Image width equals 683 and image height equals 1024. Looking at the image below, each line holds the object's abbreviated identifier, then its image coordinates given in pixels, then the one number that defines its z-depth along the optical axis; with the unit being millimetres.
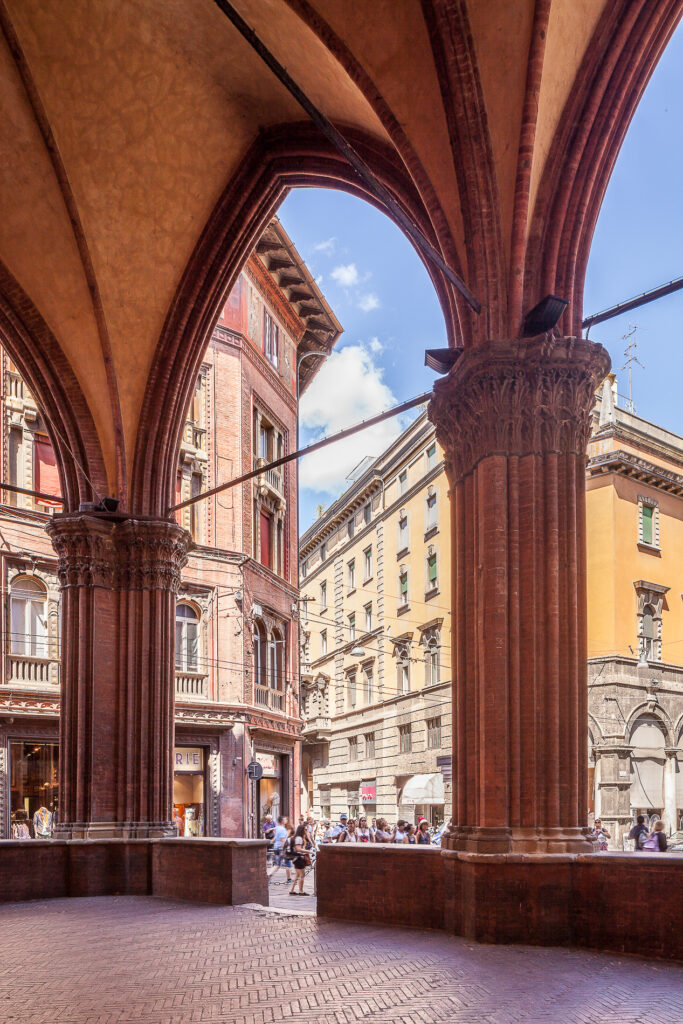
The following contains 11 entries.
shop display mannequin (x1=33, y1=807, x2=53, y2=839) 19578
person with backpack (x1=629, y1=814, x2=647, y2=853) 16781
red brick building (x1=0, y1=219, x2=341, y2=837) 20609
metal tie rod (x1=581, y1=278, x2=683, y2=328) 8344
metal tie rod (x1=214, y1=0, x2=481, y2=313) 8477
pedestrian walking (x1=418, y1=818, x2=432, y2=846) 18800
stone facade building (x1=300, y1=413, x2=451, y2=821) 33969
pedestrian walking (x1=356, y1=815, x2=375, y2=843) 18922
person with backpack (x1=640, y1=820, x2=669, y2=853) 15164
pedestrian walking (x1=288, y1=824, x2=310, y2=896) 14016
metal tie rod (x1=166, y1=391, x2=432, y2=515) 10336
